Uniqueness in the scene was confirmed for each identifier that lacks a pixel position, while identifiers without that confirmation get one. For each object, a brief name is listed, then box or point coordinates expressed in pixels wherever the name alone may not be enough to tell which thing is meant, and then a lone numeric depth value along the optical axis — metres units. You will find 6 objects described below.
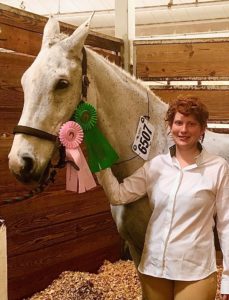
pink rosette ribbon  1.58
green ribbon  1.65
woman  1.53
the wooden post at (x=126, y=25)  3.46
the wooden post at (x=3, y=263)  1.47
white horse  1.55
